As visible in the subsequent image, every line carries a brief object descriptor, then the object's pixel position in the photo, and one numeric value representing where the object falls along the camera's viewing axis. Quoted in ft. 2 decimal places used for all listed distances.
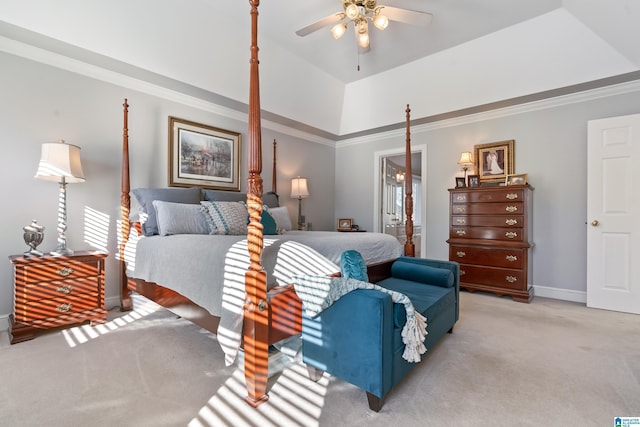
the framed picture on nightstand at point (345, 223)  17.40
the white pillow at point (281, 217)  11.75
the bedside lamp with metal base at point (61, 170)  8.21
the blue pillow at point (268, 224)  9.96
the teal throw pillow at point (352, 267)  6.48
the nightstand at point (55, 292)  7.70
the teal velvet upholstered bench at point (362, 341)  5.00
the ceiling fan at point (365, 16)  8.12
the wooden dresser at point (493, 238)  11.86
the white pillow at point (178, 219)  9.21
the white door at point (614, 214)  10.48
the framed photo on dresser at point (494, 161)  13.39
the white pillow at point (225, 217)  9.52
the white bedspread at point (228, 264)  5.71
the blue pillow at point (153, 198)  9.75
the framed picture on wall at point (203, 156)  11.97
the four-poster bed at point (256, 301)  5.37
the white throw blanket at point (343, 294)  5.31
